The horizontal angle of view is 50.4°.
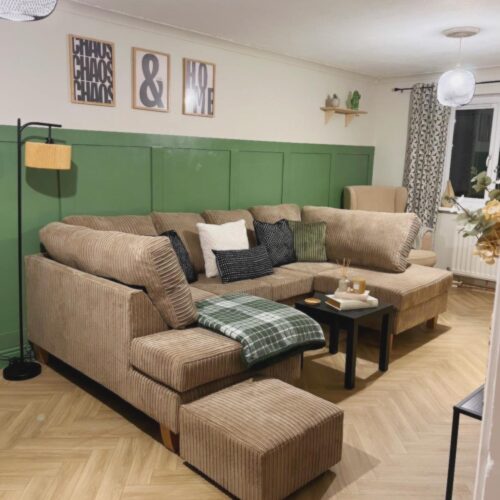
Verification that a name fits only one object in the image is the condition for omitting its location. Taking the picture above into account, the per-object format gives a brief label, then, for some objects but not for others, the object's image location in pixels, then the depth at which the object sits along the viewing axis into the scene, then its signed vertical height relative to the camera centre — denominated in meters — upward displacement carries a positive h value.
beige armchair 5.89 -0.27
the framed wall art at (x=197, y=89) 4.35 +0.63
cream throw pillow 4.00 -0.56
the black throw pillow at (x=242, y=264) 3.85 -0.71
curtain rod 5.83 +0.97
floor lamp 3.27 -0.03
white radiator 5.64 -0.91
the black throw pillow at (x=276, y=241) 4.42 -0.60
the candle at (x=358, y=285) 3.42 -0.71
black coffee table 3.18 -0.91
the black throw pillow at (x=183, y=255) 3.72 -0.63
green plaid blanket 2.59 -0.80
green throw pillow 4.63 -0.60
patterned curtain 5.77 +0.28
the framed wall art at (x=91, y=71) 3.66 +0.63
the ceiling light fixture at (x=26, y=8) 1.97 +0.56
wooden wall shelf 5.66 +0.65
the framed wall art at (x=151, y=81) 4.02 +0.63
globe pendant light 4.22 +0.72
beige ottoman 2.04 -1.07
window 5.55 +0.39
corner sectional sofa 2.46 -0.84
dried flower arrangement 1.65 -0.16
